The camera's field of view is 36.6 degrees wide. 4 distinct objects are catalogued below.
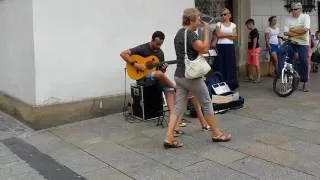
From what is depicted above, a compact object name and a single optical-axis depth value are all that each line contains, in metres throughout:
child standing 10.62
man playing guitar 6.72
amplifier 7.10
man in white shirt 8.98
